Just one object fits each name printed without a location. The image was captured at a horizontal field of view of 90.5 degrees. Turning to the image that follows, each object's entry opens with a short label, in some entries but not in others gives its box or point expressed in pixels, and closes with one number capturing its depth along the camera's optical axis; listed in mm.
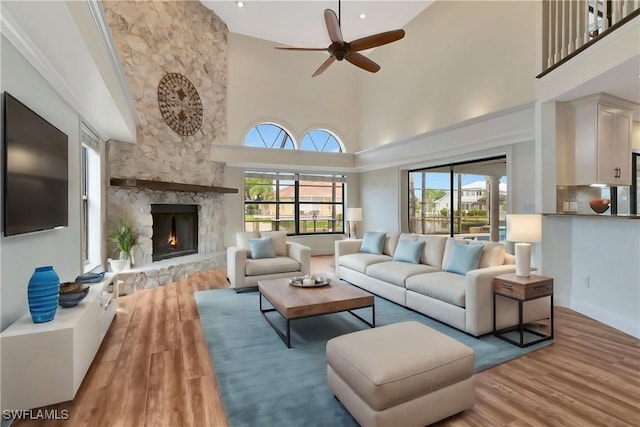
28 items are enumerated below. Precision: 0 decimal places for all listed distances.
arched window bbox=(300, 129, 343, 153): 8367
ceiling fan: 3543
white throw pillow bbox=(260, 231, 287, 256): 5539
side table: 2891
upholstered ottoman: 1704
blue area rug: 2016
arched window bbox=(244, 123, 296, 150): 7734
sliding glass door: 5590
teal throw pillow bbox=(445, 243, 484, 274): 3660
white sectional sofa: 3082
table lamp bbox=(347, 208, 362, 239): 6948
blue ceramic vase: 2172
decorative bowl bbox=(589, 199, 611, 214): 3805
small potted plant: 4910
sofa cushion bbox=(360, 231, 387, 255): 5297
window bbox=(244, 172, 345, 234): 8098
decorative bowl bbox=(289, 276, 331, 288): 3575
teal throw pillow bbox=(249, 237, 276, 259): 5234
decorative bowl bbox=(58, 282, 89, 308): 2508
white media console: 1986
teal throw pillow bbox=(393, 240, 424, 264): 4496
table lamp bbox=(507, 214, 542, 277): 3045
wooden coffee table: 2949
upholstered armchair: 4820
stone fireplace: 5250
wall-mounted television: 2090
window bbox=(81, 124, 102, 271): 4625
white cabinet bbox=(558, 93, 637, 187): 3814
